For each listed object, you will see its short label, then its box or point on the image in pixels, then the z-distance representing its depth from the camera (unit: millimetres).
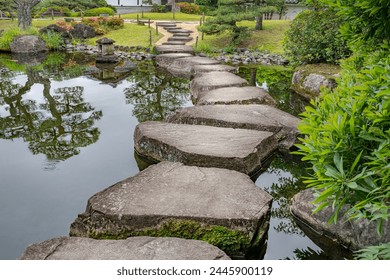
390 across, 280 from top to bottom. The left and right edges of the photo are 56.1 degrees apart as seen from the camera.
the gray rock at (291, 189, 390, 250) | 4023
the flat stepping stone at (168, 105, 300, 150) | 7227
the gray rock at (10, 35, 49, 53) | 20703
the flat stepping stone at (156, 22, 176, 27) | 27183
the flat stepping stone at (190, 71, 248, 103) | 10805
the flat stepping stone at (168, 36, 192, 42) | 22312
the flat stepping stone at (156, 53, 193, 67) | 16608
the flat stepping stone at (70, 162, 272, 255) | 4090
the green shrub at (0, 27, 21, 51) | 20734
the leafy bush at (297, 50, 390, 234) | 2523
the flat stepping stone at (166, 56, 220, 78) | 15180
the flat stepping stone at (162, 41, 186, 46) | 20922
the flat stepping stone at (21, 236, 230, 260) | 3414
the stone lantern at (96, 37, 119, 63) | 17438
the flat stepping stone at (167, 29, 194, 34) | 24719
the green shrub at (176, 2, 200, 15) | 38344
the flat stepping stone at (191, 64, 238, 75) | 13766
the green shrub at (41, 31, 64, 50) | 21703
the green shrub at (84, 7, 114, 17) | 34531
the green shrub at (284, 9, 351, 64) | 11195
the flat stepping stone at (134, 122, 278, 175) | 5742
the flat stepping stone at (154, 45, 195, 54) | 18484
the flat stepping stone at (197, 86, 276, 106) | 9055
